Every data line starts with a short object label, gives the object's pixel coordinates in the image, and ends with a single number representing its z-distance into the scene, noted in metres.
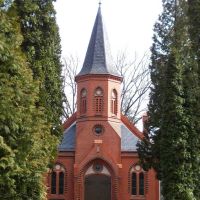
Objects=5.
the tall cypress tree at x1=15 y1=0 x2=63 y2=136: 23.59
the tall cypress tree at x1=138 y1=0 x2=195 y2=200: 26.08
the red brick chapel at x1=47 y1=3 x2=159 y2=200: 39.16
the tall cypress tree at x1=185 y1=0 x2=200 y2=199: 23.50
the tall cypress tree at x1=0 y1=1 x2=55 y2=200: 12.72
